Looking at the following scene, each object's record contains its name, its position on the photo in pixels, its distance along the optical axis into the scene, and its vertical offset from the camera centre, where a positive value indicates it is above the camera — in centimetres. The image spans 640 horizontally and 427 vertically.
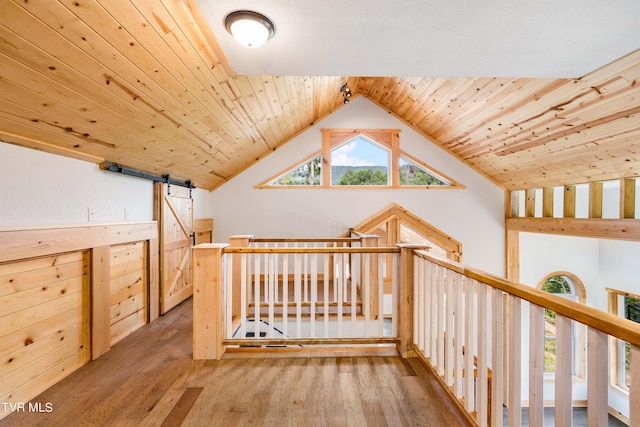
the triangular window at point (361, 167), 552 +85
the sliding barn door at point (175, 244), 377 -43
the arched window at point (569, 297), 518 -151
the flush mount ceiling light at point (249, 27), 159 +100
